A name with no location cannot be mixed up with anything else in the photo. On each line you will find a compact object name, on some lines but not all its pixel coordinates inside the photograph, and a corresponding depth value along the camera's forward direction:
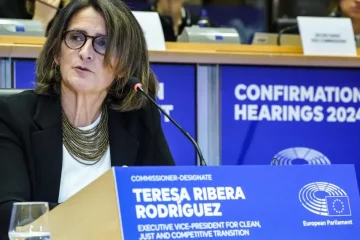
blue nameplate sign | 3.07
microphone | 3.90
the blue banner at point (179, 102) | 7.47
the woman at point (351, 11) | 9.70
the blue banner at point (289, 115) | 7.66
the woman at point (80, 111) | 4.32
